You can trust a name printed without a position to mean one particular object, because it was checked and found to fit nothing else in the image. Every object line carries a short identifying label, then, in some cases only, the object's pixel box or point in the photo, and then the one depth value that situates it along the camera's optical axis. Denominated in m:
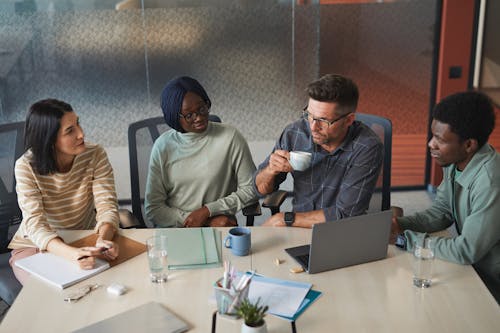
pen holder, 1.41
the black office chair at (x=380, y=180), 2.40
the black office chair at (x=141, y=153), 2.48
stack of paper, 1.48
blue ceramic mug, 1.81
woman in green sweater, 2.43
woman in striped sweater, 2.00
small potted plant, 1.31
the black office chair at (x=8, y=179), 2.29
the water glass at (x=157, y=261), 1.66
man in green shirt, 1.71
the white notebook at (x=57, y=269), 1.67
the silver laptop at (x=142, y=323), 1.41
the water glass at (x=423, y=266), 1.60
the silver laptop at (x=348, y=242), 1.63
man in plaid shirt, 2.07
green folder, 1.76
